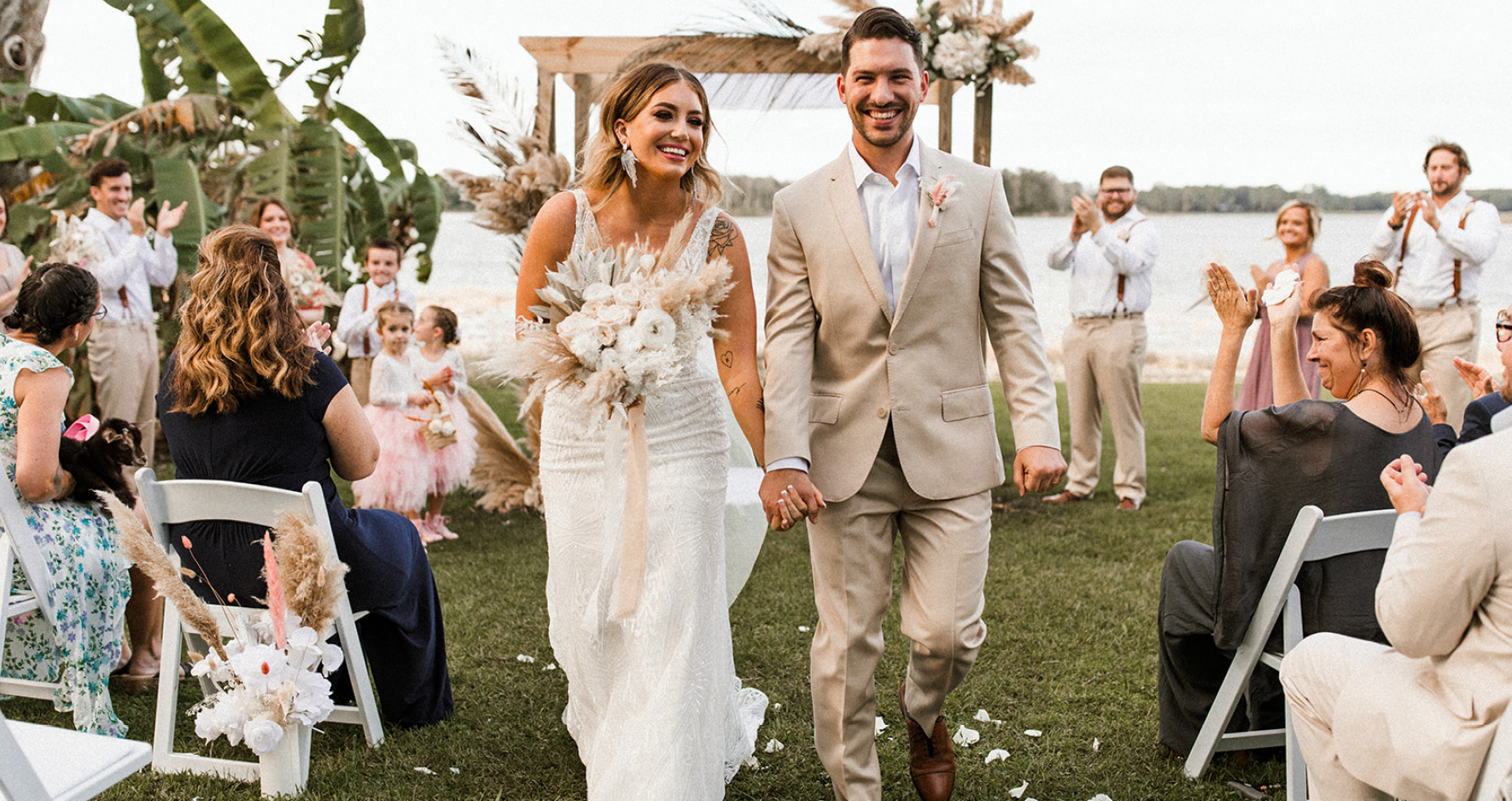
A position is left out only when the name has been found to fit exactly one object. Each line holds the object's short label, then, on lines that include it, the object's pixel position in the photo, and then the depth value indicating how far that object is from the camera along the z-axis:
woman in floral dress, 3.85
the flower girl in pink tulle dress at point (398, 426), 6.89
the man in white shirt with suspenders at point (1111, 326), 8.12
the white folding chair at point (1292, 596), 3.20
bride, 3.09
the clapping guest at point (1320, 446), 3.28
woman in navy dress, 3.64
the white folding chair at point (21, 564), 3.71
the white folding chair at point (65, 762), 1.83
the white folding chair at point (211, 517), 3.54
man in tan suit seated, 2.10
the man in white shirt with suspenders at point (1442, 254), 7.85
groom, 3.27
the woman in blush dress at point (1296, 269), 7.24
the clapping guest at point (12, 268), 7.12
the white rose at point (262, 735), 3.31
